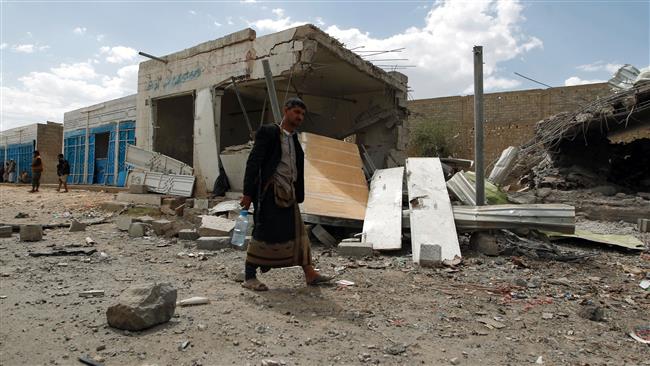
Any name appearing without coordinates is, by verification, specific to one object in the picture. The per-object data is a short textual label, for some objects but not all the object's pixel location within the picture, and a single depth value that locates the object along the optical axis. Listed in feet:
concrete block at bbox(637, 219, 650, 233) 22.30
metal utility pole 15.60
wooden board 18.30
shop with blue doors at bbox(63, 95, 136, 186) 50.03
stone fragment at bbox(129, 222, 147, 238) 20.42
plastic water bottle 14.03
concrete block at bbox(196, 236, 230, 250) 16.99
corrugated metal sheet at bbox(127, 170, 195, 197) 30.68
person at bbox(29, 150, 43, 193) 45.93
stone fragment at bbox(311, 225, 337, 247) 17.51
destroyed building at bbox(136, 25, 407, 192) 27.37
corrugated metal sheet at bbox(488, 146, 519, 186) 23.02
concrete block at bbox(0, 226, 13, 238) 19.60
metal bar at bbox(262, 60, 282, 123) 20.24
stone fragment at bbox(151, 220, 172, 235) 20.26
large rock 8.21
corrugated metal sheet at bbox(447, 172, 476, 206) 18.43
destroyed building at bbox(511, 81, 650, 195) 30.14
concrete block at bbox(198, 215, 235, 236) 17.93
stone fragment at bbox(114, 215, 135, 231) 21.76
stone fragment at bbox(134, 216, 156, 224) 21.68
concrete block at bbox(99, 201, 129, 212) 30.19
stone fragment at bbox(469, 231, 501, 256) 15.33
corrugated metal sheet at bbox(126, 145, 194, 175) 32.40
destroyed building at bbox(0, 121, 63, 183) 74.43
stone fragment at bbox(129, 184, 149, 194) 31.76
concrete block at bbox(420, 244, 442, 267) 13.84
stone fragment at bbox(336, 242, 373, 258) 15.33
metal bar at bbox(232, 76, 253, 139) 29.30
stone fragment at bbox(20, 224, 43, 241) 18.56
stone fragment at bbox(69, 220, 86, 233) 21.69
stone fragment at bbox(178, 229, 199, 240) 19.02
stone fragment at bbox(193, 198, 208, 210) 27.17
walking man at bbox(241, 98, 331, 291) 11.05
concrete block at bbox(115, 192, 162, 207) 29.78
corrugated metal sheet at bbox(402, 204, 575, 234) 14.93
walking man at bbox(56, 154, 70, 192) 45.62
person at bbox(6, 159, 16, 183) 73.72
